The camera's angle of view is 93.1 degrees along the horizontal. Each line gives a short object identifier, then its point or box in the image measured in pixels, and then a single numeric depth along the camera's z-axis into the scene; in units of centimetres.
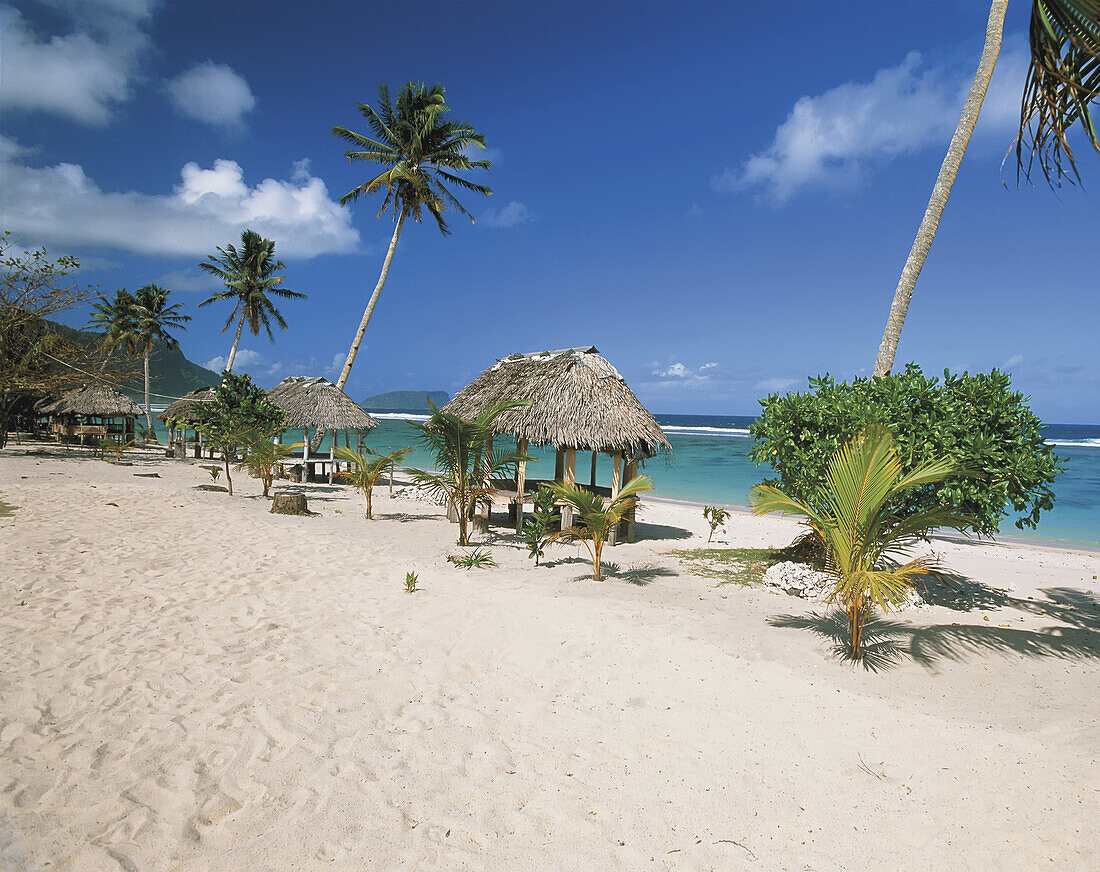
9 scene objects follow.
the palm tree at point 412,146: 1861
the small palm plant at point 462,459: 834
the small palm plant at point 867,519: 427
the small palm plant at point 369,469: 1080
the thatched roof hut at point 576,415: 1041
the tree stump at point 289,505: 1092
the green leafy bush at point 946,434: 631
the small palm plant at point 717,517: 1047
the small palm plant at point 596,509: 697
